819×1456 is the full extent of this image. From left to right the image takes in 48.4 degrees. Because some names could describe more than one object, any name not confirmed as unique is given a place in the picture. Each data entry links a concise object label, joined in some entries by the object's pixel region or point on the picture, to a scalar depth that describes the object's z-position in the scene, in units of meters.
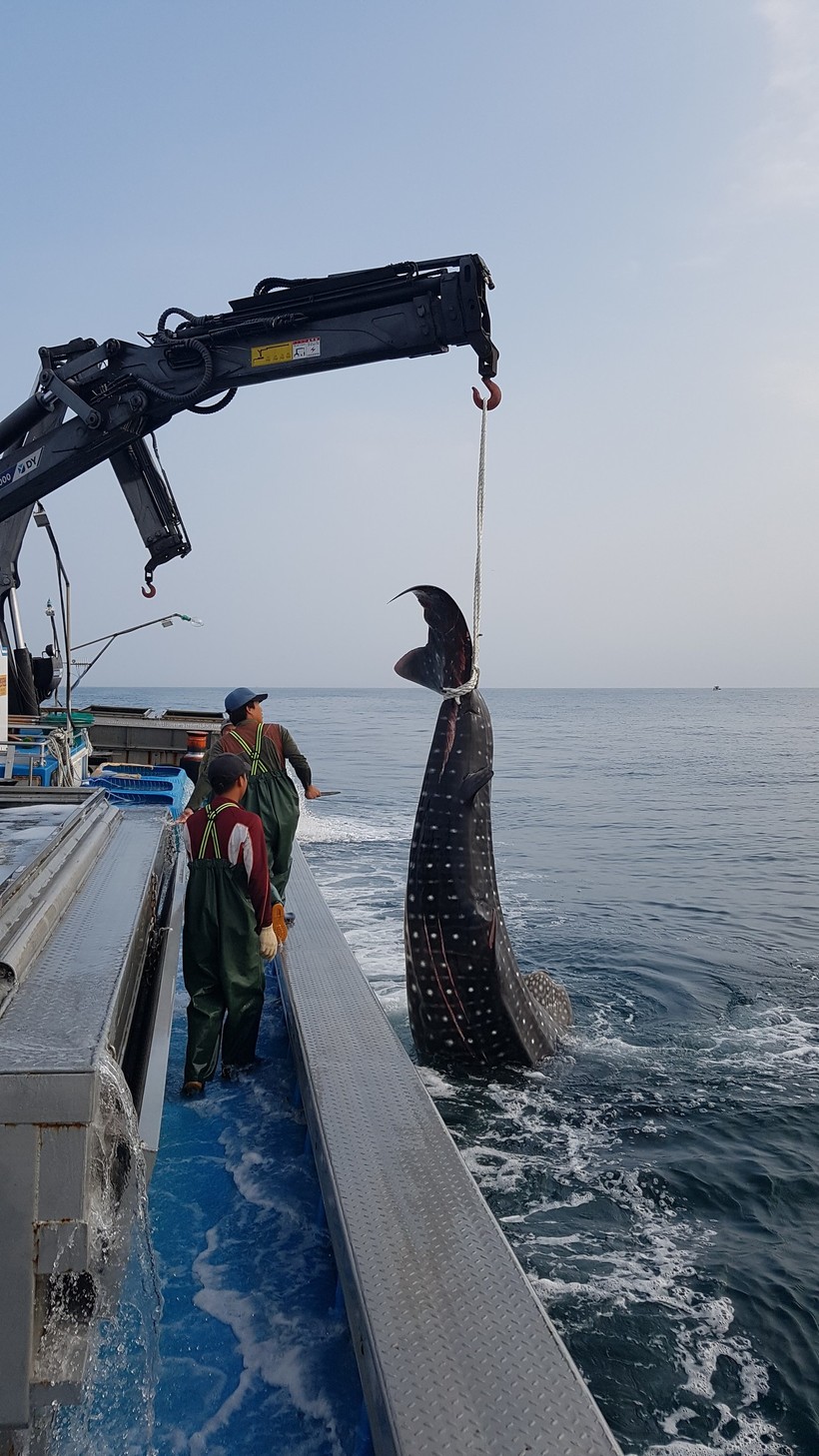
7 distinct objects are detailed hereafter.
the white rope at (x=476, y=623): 5.06
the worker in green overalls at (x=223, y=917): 4.12
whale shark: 5.09
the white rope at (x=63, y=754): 9.02
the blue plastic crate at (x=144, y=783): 12.15
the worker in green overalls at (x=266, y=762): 5.31
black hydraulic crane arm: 6.95
